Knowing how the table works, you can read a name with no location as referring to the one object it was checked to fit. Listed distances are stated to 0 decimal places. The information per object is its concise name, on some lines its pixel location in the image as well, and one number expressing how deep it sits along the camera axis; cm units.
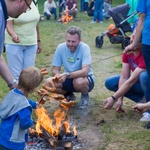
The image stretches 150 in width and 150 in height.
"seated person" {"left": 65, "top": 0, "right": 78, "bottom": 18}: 1755
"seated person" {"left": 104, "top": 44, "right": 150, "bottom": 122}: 479
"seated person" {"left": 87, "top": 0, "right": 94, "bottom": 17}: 1795
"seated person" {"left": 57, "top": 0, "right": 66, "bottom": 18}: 1868
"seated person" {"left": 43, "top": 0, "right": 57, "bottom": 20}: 1750
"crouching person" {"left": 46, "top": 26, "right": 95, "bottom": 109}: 517
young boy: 326
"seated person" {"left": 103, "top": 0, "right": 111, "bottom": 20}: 1691
